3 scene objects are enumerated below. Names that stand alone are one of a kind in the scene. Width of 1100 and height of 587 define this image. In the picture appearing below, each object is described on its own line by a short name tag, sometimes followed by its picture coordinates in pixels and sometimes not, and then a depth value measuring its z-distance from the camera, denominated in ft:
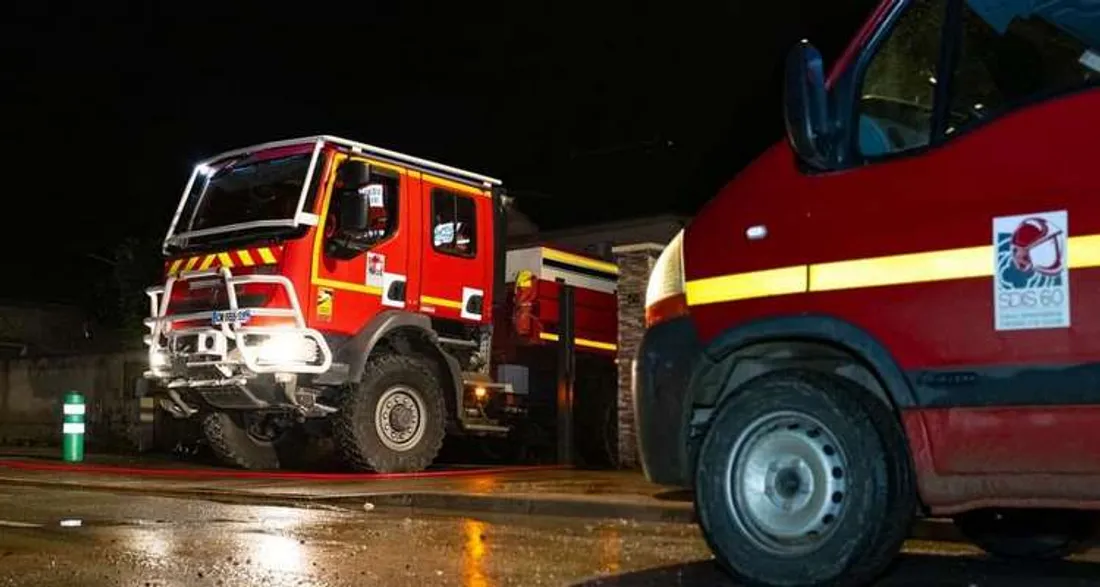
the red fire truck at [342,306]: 36.70
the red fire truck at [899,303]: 14.43
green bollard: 48.78
